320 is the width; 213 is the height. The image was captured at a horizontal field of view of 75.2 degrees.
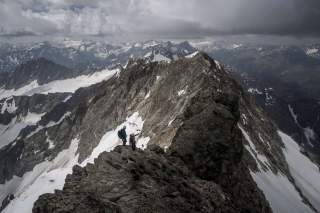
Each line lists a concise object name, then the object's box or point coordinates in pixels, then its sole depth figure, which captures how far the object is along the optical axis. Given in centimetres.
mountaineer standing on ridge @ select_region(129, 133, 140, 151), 2153
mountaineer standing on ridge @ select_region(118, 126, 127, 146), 2526
